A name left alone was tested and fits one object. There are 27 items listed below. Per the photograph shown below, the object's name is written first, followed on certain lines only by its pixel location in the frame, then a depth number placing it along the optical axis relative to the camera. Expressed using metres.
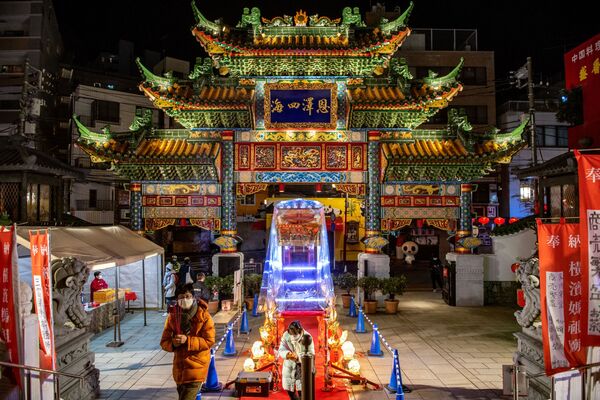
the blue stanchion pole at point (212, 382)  8.59
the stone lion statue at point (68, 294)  7.58
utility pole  18.08
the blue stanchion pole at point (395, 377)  7.98
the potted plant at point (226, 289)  16.31
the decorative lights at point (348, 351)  9.46
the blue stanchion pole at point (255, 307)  16.05
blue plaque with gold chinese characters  17.12
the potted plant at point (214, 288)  16.05
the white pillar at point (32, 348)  6.24
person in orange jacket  6.45
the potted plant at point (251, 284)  17.44
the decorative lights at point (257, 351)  9.70
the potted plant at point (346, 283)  17.08
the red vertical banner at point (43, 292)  6.55
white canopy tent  9.95
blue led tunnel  11.55
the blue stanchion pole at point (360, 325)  13.30
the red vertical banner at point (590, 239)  5.83
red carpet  8.34
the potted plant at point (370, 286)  16.33
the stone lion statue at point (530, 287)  7.20
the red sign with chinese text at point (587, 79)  9.80
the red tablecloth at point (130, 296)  15.15
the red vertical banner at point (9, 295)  6.07
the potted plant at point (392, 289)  16.17
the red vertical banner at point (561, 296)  5.96
